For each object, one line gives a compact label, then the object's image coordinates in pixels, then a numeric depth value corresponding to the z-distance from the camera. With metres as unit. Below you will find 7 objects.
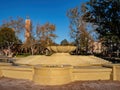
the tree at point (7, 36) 23.37
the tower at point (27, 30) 22.95
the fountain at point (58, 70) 4.92
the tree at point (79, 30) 18.50
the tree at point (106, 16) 11.47
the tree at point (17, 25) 24.36
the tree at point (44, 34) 21.87
